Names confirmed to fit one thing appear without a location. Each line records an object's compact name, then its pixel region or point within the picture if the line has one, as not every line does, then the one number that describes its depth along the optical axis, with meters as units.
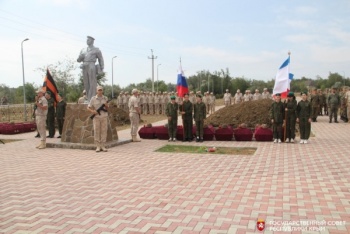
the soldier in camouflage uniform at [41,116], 9.63
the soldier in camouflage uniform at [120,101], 24.40
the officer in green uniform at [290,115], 10.23
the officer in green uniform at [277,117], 10.29
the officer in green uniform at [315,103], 17.12
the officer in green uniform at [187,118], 11.08
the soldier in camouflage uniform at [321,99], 18.70
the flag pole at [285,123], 10.26
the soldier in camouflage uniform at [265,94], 22.55
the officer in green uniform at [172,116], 11.03
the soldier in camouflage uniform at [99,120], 9.07
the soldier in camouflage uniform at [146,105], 24.39
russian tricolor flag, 11.48
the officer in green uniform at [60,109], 12.04
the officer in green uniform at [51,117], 12.19
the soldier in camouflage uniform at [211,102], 23.58
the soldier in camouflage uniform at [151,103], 24.34
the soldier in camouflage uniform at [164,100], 24.07
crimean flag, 10.57
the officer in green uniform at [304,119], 10.10
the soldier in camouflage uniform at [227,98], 23.75
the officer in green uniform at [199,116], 10.92
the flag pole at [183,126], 11.11
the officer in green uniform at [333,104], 15.99
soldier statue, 10.14
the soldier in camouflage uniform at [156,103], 24.20
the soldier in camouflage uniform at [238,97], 22.91
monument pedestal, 9.89
